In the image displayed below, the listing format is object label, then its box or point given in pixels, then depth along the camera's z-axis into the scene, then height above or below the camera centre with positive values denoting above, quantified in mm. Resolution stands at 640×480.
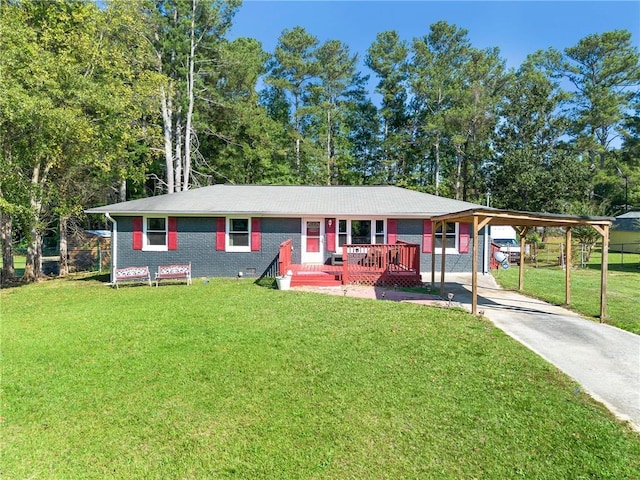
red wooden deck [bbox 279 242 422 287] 10984 -1118
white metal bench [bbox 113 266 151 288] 11578 -1346
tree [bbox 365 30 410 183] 30688 +12384
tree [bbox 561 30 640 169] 31297 +14274
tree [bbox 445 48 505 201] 28484 +9711
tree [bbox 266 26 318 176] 29078 +14187
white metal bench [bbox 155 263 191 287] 11555 -1283
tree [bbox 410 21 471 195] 29312 +13480
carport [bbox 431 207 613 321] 7082 +320
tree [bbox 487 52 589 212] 25156 +6270
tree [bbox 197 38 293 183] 23000 +7762
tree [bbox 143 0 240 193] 20234 +10848
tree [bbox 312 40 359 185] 30312 +13623
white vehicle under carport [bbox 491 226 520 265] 20375 -250
